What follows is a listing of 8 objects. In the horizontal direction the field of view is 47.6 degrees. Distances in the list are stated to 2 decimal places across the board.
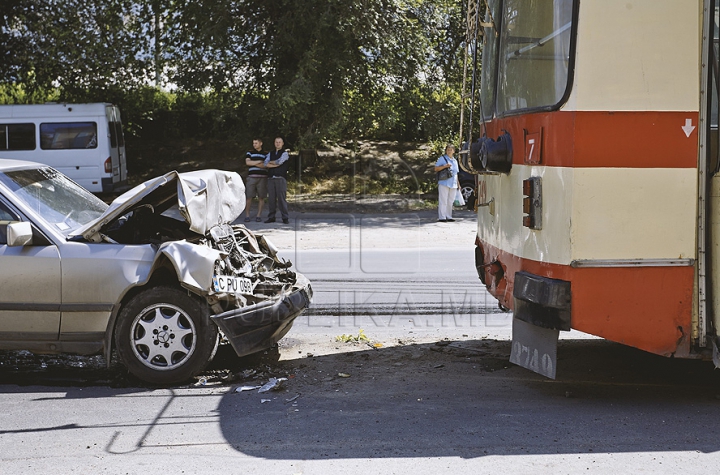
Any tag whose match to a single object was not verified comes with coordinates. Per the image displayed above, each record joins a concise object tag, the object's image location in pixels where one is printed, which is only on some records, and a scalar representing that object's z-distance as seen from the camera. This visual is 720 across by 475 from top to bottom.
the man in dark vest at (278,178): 17.27
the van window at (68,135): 23.23
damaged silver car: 5.64
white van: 23.16
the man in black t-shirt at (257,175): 17.81
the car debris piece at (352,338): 7.08
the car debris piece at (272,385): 5.61
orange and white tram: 4.72
